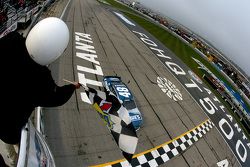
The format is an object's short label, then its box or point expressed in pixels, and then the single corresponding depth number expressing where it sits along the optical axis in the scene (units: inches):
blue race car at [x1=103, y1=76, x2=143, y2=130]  455.2
